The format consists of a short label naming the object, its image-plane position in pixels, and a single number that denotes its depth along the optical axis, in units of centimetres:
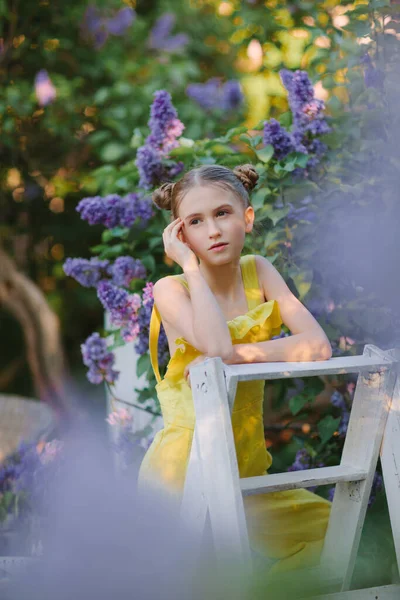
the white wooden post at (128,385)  309
